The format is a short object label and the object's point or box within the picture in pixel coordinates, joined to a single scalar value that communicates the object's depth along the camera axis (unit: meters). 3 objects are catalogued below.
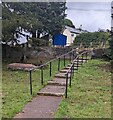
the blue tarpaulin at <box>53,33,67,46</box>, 26.80
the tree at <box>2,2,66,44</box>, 13.56
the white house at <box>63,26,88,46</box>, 39.59
